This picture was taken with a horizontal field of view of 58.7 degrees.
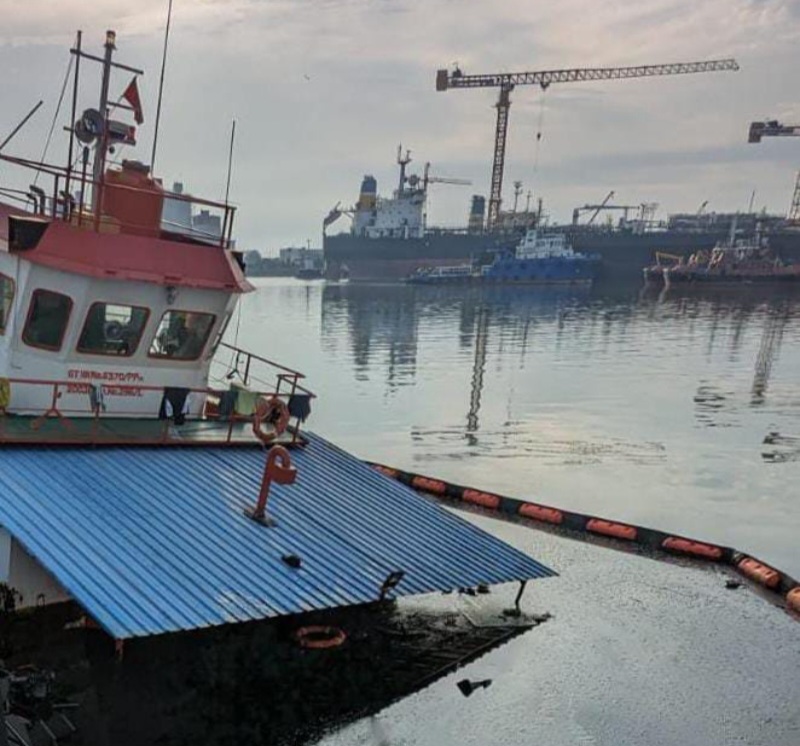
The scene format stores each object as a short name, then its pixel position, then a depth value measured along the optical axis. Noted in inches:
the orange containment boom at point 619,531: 643.5
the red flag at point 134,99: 635.5
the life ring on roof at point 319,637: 482.6
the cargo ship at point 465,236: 5900.6
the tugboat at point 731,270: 5246.1
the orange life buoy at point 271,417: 577.3
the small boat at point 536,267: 5497.0
